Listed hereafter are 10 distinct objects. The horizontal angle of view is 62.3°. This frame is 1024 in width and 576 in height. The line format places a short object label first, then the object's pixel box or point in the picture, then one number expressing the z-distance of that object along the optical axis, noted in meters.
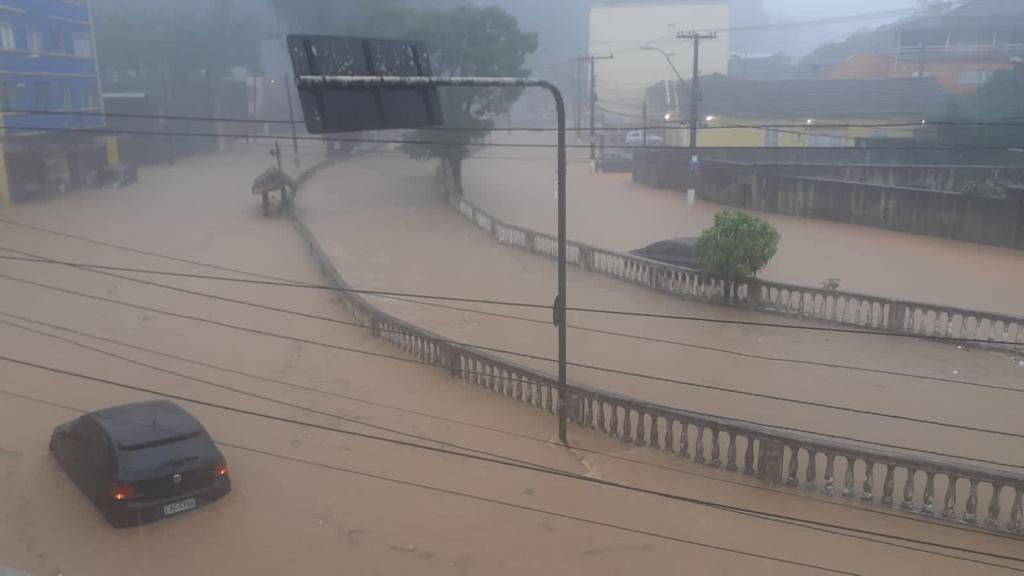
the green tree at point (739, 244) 16.09
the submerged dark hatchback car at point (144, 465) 8.17
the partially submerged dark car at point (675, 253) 18.80
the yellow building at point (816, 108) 41.53
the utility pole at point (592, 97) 47.81
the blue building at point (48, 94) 32.66
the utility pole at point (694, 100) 30.94
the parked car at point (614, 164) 44.12
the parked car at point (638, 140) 49.12
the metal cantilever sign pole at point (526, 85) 5.95
